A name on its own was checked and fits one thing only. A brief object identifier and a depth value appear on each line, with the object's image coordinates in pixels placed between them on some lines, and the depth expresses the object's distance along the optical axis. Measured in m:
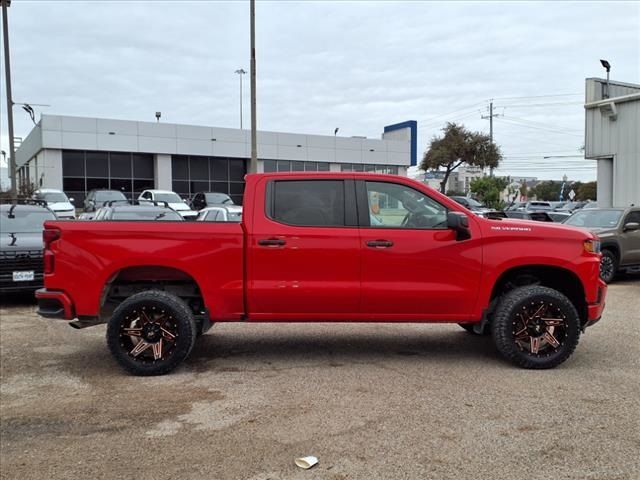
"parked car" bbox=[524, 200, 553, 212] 37.64
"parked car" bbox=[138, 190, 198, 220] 22.95
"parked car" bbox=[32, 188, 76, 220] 23.01
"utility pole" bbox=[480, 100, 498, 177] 66.21
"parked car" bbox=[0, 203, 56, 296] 9.09
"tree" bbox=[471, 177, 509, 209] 35.53
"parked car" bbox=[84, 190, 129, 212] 25.33
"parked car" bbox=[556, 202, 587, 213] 40.60
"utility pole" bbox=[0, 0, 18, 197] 23.42
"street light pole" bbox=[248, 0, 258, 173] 16.69
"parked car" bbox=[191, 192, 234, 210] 26.95
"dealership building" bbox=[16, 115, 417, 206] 34.94
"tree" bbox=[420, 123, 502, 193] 42.09
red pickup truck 5.77
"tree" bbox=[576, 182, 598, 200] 89.50
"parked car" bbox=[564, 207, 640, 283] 12.24
